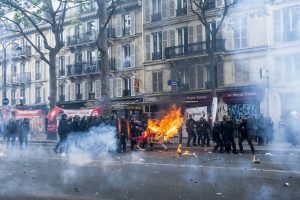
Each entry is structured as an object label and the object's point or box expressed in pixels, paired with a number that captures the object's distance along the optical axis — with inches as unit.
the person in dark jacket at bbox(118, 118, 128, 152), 650.7
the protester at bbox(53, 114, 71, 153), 644.7
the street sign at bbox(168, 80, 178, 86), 890.8
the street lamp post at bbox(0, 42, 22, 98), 1018.3
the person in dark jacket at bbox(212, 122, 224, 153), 635.5
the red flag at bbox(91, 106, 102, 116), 932.7
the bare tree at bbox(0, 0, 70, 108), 940.0
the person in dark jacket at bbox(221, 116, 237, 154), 618.2
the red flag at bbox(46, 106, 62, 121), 1030.4
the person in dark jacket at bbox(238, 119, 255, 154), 584.8
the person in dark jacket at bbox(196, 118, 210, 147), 739.4
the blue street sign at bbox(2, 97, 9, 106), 1092.3
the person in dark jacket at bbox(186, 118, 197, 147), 749.9
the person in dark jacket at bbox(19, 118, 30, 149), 757.4
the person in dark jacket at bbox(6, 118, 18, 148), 767.7
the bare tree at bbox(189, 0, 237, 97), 813.2
